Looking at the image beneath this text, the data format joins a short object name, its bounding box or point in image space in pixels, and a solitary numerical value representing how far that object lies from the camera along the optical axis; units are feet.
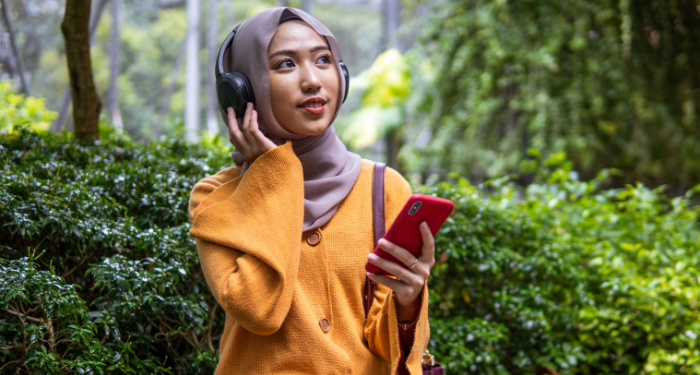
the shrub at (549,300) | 8.27
